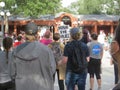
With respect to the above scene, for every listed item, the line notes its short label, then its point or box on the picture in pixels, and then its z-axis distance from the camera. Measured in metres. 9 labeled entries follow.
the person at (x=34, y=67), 5.51
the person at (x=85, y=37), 11.44
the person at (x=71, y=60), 7.79
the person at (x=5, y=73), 6.56
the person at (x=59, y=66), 9.45
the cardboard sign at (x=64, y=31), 14.59
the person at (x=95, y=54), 10.58
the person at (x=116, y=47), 1.62
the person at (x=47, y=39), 10.49
